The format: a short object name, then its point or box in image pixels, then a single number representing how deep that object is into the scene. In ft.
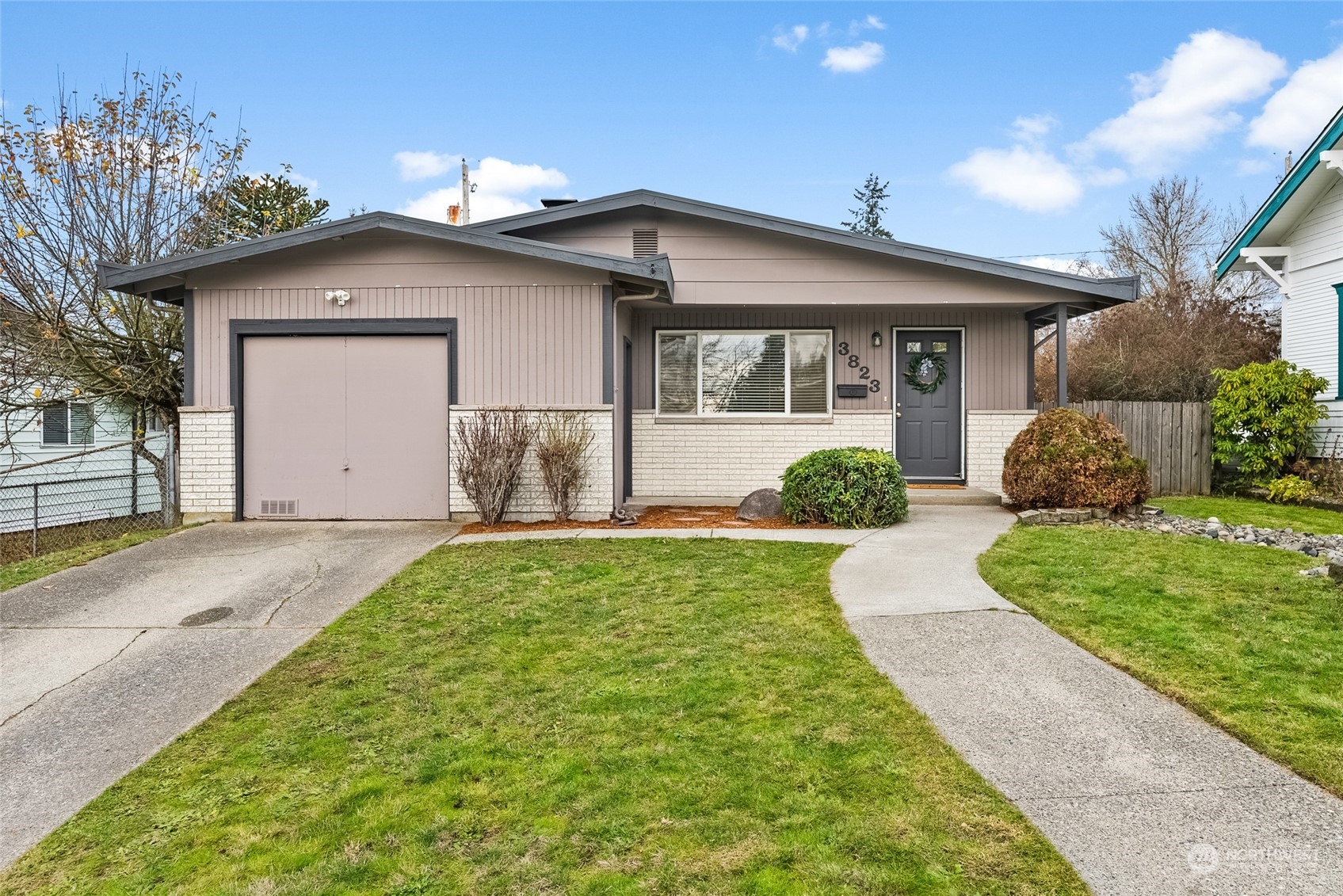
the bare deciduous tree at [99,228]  32.76
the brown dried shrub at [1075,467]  28.45
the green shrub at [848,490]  27.12
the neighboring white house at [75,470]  38.11
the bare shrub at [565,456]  27.68
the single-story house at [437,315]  28.43
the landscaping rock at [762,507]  29.37
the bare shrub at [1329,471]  33.12
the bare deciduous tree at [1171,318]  62.18
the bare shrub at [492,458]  27.30
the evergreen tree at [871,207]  98.99
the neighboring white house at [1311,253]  36.06
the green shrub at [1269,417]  34.60
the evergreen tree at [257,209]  40.11
